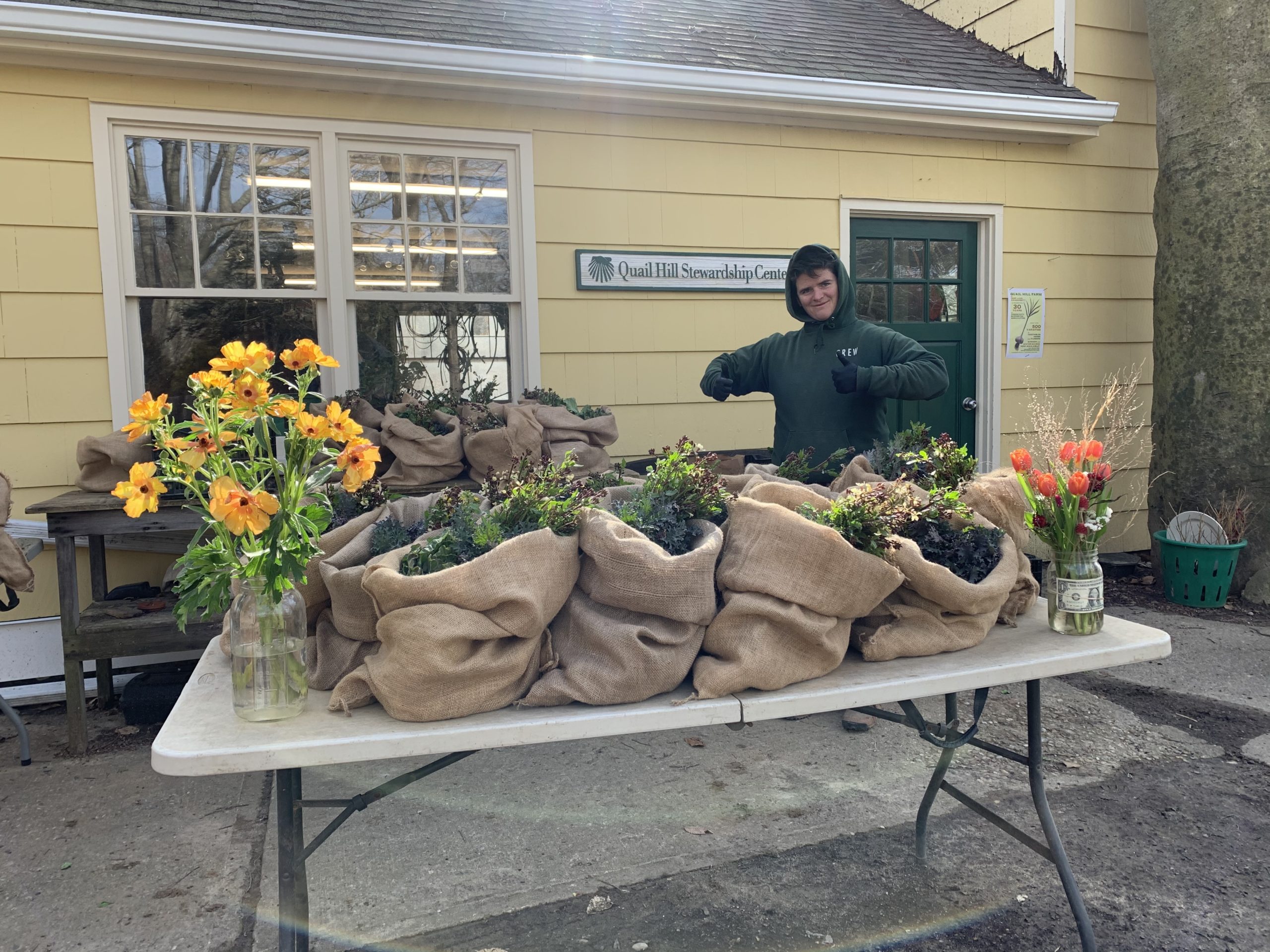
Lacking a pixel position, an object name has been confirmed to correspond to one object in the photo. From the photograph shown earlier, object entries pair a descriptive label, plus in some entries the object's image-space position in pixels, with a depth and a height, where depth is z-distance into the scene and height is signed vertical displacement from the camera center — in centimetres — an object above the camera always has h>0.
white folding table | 163 -64
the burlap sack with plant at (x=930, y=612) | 204 -54
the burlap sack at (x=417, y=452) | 407 -27
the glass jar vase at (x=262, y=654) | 173 -50
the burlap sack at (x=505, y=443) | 406 -23
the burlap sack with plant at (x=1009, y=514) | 238 -35
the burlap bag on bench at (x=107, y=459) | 395 -26
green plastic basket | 548 -119
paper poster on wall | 608 +41
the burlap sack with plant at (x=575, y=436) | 423 -22
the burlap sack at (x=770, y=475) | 237 -26
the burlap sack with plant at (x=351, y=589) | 185 -40
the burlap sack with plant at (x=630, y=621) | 181 -48
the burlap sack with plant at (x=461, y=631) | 169 -46
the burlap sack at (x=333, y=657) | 193 -57
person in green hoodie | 381 +10
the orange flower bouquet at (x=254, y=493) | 168 -19
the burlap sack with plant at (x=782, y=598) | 188 -45
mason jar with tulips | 219 -35
